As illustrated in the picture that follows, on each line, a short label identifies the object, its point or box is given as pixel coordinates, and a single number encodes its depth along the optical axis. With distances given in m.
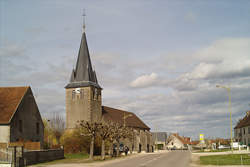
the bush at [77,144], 53.05
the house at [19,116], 37.69
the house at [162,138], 128.75
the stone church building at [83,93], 70.81
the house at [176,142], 124.06
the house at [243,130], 86.19
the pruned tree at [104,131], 44.47
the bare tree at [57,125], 73.41
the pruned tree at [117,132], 47.44
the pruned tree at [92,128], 41.97
